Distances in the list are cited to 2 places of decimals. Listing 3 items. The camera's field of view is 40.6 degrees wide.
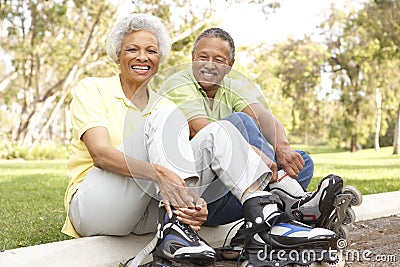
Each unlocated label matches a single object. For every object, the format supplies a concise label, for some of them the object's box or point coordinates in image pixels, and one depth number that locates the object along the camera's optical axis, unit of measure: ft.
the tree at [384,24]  43.42
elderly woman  6.31
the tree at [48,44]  48.42
